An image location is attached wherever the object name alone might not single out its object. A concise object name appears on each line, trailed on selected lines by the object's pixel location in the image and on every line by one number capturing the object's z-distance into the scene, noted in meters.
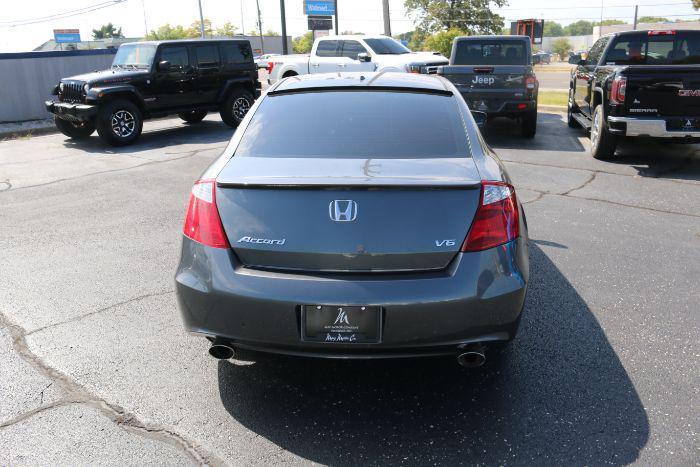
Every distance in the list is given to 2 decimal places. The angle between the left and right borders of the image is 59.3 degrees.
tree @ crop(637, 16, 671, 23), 110.06
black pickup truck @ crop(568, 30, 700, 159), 8.20
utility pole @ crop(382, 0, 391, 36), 26.22
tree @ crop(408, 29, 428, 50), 72.28
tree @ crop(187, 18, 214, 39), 118.38
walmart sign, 44.06
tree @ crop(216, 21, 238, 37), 130.88
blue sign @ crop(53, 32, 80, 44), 108.39
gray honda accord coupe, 2.79
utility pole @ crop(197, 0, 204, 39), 58.97
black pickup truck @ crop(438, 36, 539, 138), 11.06
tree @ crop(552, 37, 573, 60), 94.09
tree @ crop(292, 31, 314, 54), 103.19
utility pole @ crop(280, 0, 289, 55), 24.00
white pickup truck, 15.77
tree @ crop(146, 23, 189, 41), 121.19
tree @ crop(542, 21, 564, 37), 197.62
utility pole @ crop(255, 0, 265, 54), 82.71
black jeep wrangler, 12.14
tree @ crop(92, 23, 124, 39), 156.62
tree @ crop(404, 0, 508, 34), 73.75
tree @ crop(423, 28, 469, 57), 34.47
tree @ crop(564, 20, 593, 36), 193.74
